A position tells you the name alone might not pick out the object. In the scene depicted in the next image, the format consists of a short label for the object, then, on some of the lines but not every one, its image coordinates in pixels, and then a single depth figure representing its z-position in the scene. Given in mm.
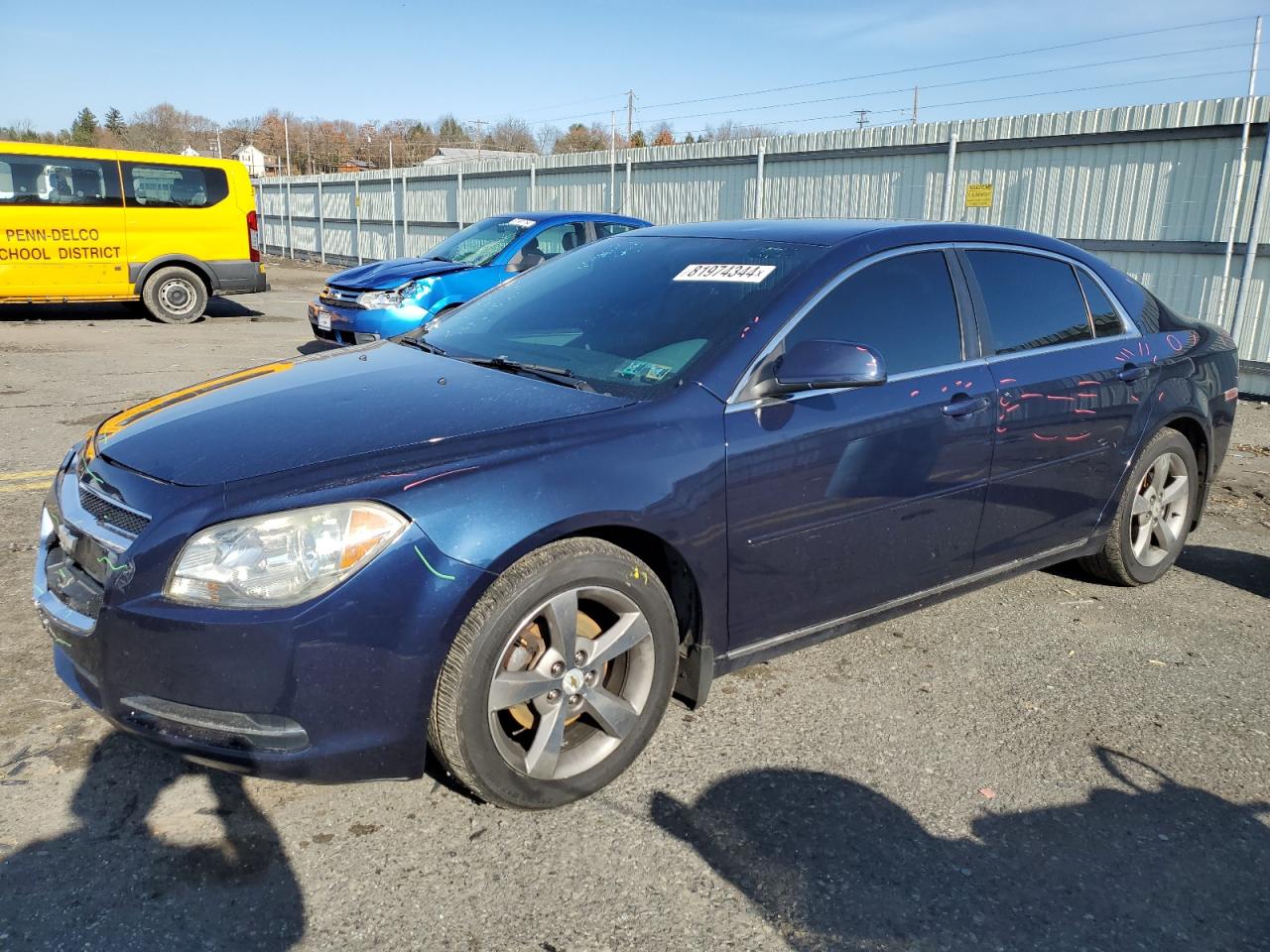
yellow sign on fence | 11891
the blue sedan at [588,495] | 2412
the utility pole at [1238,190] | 9391
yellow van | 13203
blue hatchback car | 9172
